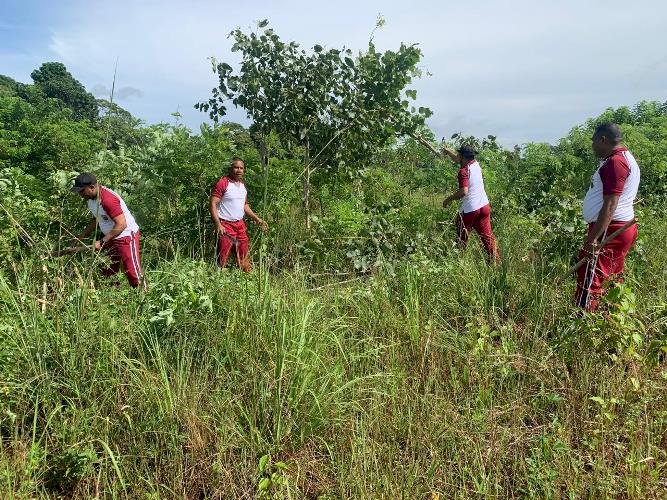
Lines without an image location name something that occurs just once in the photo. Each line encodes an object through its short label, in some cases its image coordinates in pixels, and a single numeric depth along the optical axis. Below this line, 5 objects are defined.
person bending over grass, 4.35
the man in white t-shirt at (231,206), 5.25
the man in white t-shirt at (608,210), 3.57
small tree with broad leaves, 5.73
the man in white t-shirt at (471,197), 5.59
